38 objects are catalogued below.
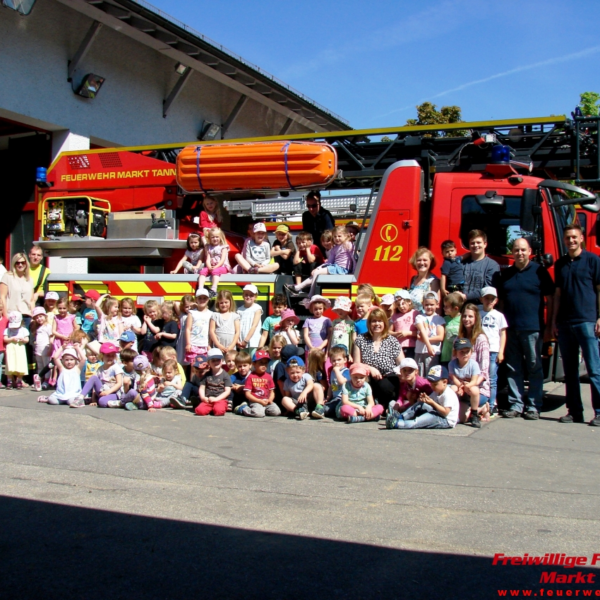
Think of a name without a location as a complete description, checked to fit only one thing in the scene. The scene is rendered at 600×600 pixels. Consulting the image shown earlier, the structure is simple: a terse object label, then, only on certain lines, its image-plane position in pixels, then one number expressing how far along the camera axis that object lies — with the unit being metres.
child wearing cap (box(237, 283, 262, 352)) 9.79
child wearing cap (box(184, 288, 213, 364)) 9.77
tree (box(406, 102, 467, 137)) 27.86
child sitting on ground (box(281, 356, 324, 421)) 8.53
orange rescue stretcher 10.35
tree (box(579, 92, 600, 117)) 25.48
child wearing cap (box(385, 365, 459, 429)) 7.84
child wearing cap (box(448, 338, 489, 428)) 8.05
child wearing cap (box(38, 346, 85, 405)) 9.47
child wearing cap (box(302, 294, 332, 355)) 9.29
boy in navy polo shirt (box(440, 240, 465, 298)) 8.98
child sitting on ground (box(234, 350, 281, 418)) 8.73
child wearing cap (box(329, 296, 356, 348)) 9.05
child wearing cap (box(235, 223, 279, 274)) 10.36
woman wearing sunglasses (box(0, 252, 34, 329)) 11.02
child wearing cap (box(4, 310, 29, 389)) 10.70
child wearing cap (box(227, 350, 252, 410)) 9.04
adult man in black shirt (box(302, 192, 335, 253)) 10.96
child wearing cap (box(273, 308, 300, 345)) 9.40
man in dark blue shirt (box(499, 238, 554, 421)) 8.43
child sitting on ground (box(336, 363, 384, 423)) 8.29
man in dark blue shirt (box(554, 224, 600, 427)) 8.09
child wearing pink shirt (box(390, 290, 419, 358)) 9.02
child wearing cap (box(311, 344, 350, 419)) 8.54
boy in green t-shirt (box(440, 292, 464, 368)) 8.69
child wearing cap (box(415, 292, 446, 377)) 8.73
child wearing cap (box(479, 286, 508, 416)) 8.47
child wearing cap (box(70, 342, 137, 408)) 9.34
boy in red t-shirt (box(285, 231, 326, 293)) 10.33
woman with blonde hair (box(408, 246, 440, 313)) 9.09
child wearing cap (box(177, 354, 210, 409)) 9.19
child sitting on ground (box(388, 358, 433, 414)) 8.12
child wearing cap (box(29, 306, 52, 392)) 10.87
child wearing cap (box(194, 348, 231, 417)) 8.76
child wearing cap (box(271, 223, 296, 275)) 10.54
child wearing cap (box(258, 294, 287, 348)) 9.73
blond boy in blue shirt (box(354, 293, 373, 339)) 9.19
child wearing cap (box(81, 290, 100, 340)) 10.82
